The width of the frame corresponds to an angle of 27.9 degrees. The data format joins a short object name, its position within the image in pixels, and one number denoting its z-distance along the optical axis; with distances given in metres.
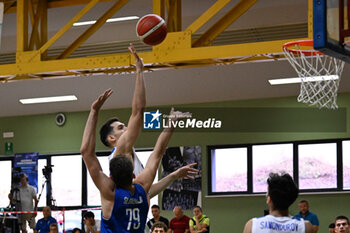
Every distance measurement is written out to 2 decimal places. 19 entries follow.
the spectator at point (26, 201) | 18.33
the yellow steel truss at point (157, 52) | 11.07
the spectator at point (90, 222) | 15.68
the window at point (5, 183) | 20.73
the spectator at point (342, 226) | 10.20
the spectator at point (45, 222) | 16.86
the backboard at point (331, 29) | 6.94
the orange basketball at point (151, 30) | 7.64
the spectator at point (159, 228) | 10.27
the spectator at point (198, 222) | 15.23
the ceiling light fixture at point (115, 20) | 15.66
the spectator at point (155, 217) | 15.75
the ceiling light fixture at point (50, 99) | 19.08
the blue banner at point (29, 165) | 20.14
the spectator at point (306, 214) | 14.10
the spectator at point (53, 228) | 15.73
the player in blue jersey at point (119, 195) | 4.74
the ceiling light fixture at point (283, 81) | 16.58
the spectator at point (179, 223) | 15.91
